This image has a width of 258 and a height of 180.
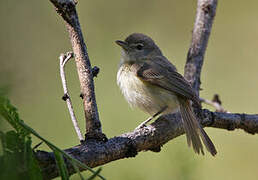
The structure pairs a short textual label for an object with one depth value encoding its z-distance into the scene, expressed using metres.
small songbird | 6.83
